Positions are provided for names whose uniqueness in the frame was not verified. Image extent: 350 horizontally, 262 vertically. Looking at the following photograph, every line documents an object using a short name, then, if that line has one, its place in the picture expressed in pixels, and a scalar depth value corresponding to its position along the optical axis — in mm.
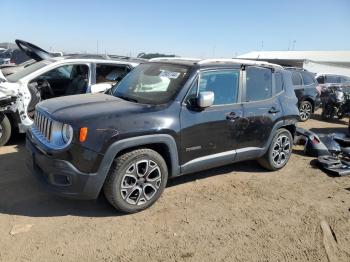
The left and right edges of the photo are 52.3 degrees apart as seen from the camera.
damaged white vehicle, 6332
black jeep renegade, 3885
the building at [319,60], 24688
